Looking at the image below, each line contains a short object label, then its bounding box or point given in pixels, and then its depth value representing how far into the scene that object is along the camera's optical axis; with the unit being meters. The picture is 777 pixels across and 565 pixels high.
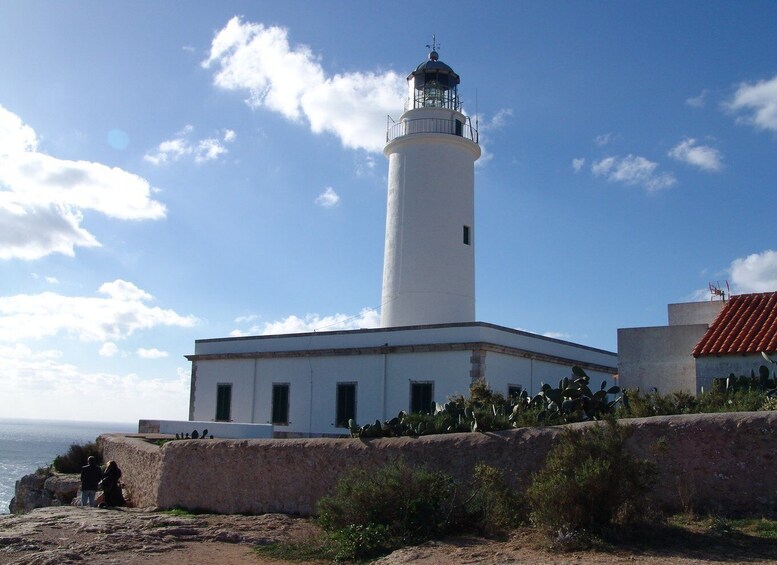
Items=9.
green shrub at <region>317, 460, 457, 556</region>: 8.79
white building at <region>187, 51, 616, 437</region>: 20.47
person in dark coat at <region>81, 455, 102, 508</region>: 14.67
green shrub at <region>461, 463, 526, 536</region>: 8.66
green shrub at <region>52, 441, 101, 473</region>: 19.92
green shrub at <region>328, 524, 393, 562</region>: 8.63
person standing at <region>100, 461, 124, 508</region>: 14.26
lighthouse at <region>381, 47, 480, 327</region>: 23.30
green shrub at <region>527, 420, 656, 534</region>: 7.72
